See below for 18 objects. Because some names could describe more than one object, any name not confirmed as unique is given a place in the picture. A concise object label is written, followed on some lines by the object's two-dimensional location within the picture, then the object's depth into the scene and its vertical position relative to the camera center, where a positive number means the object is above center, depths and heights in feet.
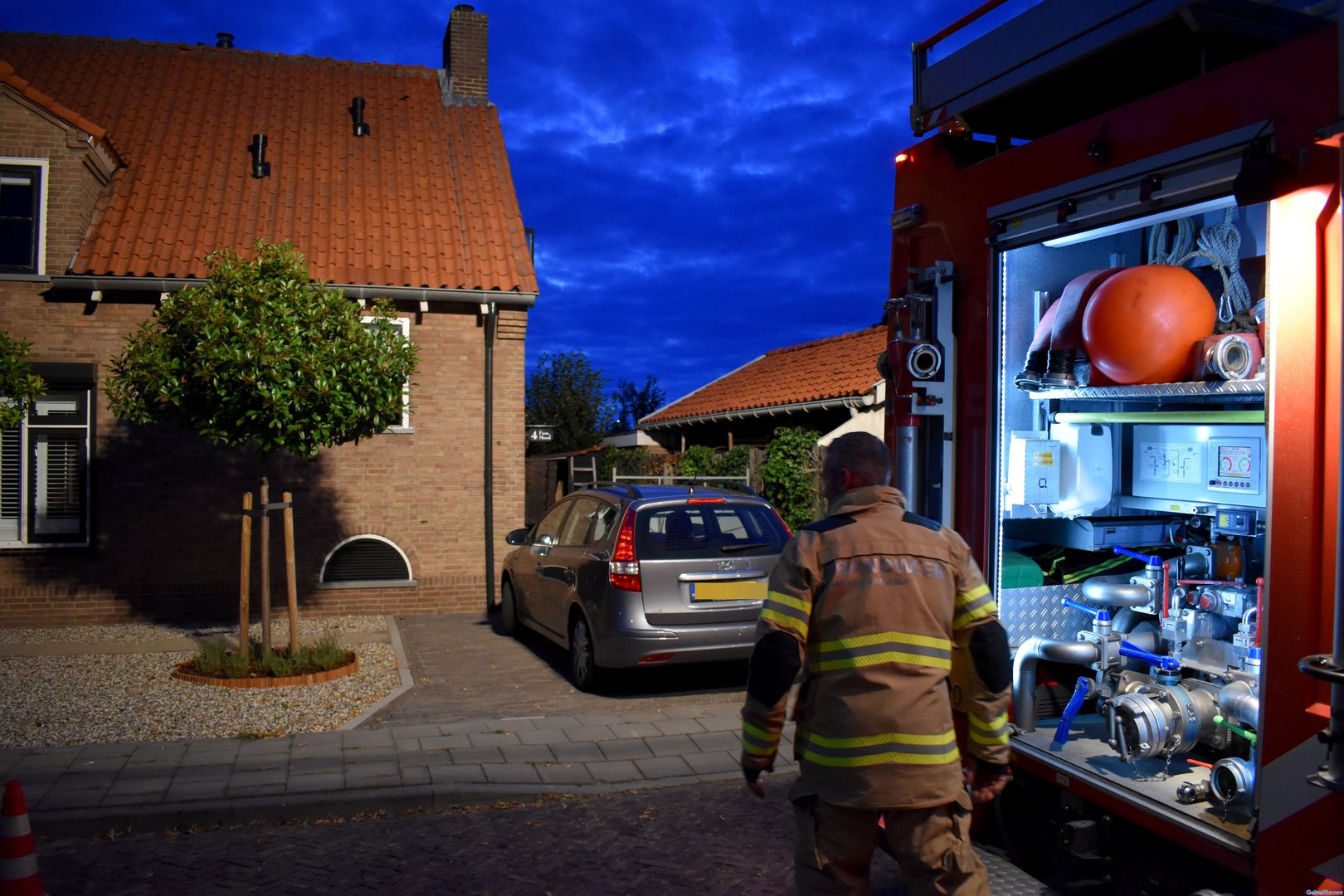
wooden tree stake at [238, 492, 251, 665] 29.45 -4.06
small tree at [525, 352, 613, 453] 118.93 +4.58
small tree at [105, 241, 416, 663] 28.25 +2.11
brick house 40.50 +4.79
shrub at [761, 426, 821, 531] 55.98 -1.58
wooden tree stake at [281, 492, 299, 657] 29.55 -3.87
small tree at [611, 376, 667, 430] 166.09 +6.91
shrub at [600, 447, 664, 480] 77.10 -1.28
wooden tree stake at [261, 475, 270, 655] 29.14 -3.82
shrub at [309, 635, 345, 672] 29.96 -5.99
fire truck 9.61 +0.48
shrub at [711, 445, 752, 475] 62.80 -0.98
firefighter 9.66 -2.27
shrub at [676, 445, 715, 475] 70.69 -1.14
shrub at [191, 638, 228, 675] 29.37 -5.96
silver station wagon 26.76 -3.38
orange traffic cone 11.53 -4.42
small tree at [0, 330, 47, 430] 28.58 +1.60
